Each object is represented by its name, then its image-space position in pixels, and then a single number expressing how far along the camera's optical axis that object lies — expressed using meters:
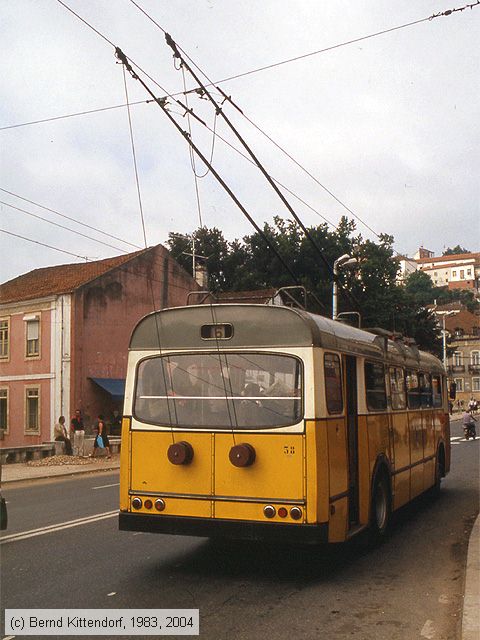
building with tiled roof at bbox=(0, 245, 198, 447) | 32.78
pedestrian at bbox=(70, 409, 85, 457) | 26.28
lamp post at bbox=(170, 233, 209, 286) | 47.24
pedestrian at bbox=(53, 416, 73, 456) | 26.55
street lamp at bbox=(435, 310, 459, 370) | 105.62
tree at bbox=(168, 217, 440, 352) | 49.19
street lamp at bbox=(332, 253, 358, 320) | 22.54
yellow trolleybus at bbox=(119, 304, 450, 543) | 7.35
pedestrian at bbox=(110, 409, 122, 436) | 33.75
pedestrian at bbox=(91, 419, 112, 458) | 26.50
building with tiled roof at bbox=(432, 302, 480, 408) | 101.62
